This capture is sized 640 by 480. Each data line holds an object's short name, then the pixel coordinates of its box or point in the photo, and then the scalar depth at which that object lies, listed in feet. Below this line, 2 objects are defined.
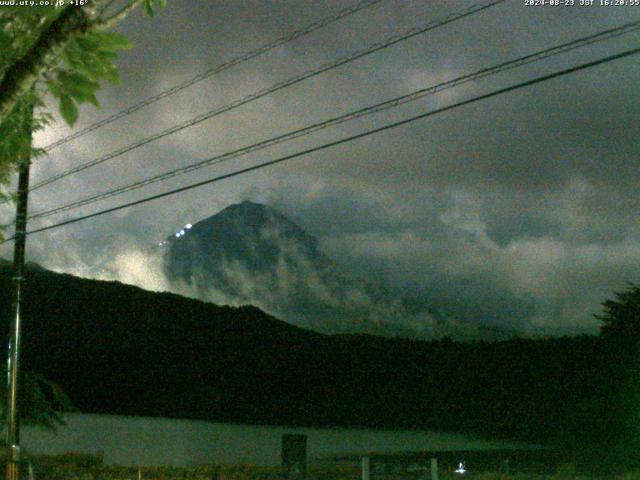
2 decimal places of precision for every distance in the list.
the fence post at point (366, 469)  40.55
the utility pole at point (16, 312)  53.98
